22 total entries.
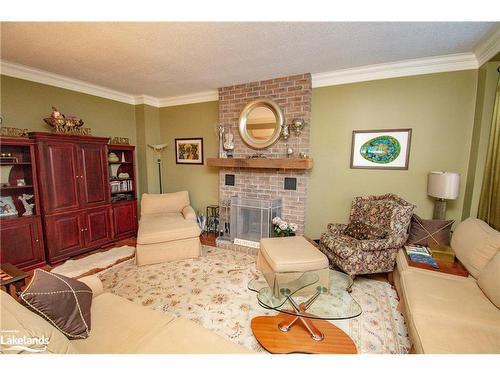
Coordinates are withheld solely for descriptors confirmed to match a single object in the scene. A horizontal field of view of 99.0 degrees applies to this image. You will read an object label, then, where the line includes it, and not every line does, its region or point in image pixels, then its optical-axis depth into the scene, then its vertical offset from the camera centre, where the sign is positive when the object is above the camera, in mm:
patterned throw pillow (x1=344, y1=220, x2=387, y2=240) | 2279 -704
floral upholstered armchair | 2160 -776
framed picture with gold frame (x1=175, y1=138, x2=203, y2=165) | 3947 +288
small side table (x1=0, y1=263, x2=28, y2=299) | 1427 -789
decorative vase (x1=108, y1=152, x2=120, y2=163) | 3497 +122
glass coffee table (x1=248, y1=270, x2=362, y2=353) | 1383 -977
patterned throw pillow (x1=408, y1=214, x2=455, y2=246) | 2178 -658
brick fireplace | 2965 +276
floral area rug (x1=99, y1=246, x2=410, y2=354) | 1623 -1264
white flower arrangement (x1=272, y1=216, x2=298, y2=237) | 3006 -859
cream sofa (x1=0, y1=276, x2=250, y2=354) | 789 -886
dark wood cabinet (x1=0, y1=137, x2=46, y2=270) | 2377 -539
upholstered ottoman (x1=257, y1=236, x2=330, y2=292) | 1783 -890
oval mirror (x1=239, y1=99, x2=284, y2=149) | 3090 +651
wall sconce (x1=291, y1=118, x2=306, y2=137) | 2916 +576
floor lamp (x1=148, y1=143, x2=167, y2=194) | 4027 +308
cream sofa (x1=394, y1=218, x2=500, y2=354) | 1131 -878
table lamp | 2184 -195
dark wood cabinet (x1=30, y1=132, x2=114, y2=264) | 2658 -390
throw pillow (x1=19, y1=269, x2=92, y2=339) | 1007 -693
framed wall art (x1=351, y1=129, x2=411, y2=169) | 2623 +245
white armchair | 2646 -910
